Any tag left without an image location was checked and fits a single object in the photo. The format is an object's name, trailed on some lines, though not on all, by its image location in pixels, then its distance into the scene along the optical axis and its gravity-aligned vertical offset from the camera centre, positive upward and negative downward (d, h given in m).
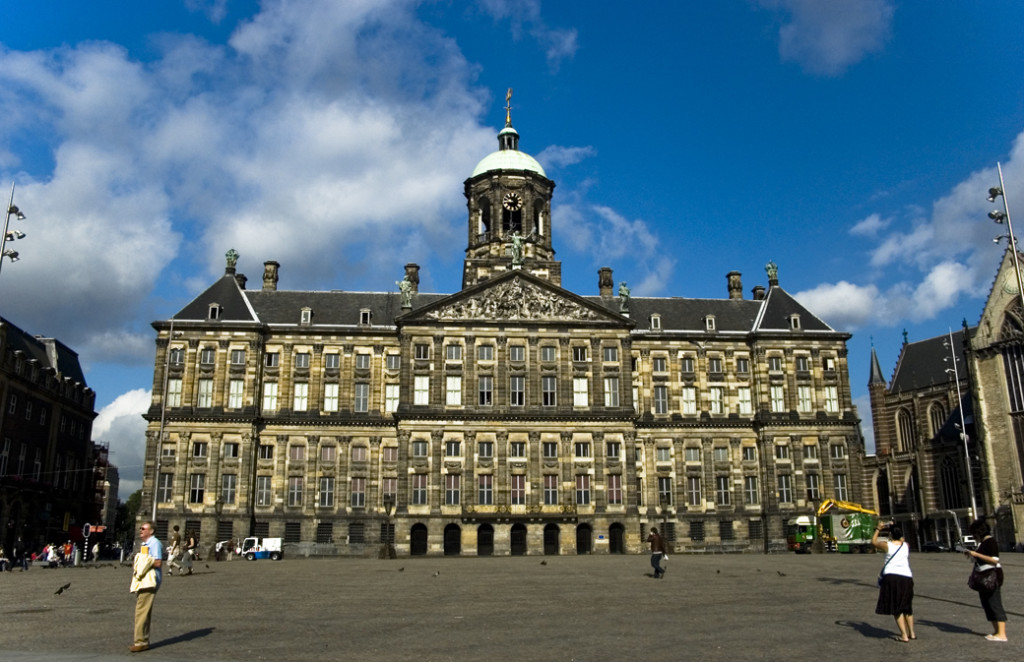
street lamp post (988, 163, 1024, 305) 28.36 +9.61
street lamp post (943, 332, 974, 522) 58.98 +2.12
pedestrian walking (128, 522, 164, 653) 12.91 -0.90
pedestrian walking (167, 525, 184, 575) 31.32 -1.03
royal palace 58.09 +6.77
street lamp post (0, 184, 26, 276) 28.03 +9.53
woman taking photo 13.38 -1.29
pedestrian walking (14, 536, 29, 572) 44.15 -1.69
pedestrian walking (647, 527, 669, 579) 28.89 -1.41
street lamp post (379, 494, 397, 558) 52.66 -1.33
